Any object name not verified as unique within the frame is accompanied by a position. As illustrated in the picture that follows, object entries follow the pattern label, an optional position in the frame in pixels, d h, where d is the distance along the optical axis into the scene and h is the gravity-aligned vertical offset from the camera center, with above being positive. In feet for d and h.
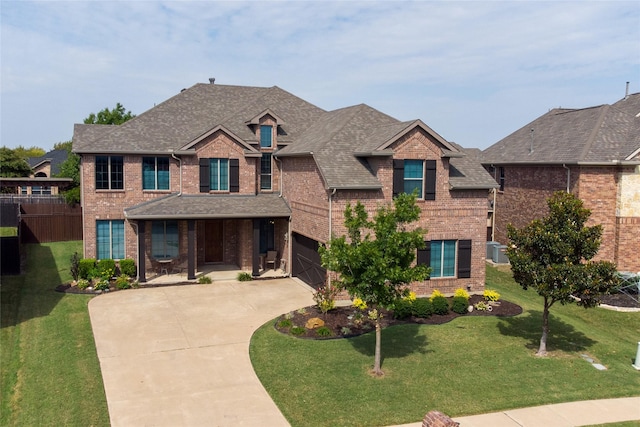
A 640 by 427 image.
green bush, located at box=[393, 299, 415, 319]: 57.82 -13.73
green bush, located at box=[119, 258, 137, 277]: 74.13 -11.83
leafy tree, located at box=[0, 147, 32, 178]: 187.93 +5.89
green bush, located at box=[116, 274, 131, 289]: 70.18 -13.36
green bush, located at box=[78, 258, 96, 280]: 72.38 -11.89
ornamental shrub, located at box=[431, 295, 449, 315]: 59.72 -13.46
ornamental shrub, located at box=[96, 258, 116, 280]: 72.33 -11.86
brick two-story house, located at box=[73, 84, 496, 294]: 66.90 +0.16
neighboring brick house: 75.77 +2.67
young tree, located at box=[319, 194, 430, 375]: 40.65 -5.60
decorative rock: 53.84 -14.19
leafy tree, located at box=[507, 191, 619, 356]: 44.70 -6.16
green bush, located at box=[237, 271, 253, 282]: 76.38 -13.51
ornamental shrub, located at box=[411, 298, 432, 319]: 58.34 -13.59
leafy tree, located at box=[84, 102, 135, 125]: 143.64 +18.28
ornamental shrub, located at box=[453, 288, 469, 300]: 62.97 -12.87
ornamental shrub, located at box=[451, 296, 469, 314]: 60.49 -13.67
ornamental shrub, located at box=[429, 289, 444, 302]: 60.97 -12.71
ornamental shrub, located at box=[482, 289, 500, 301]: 64.07 -13.22
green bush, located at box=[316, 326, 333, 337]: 51.77 -14.48
